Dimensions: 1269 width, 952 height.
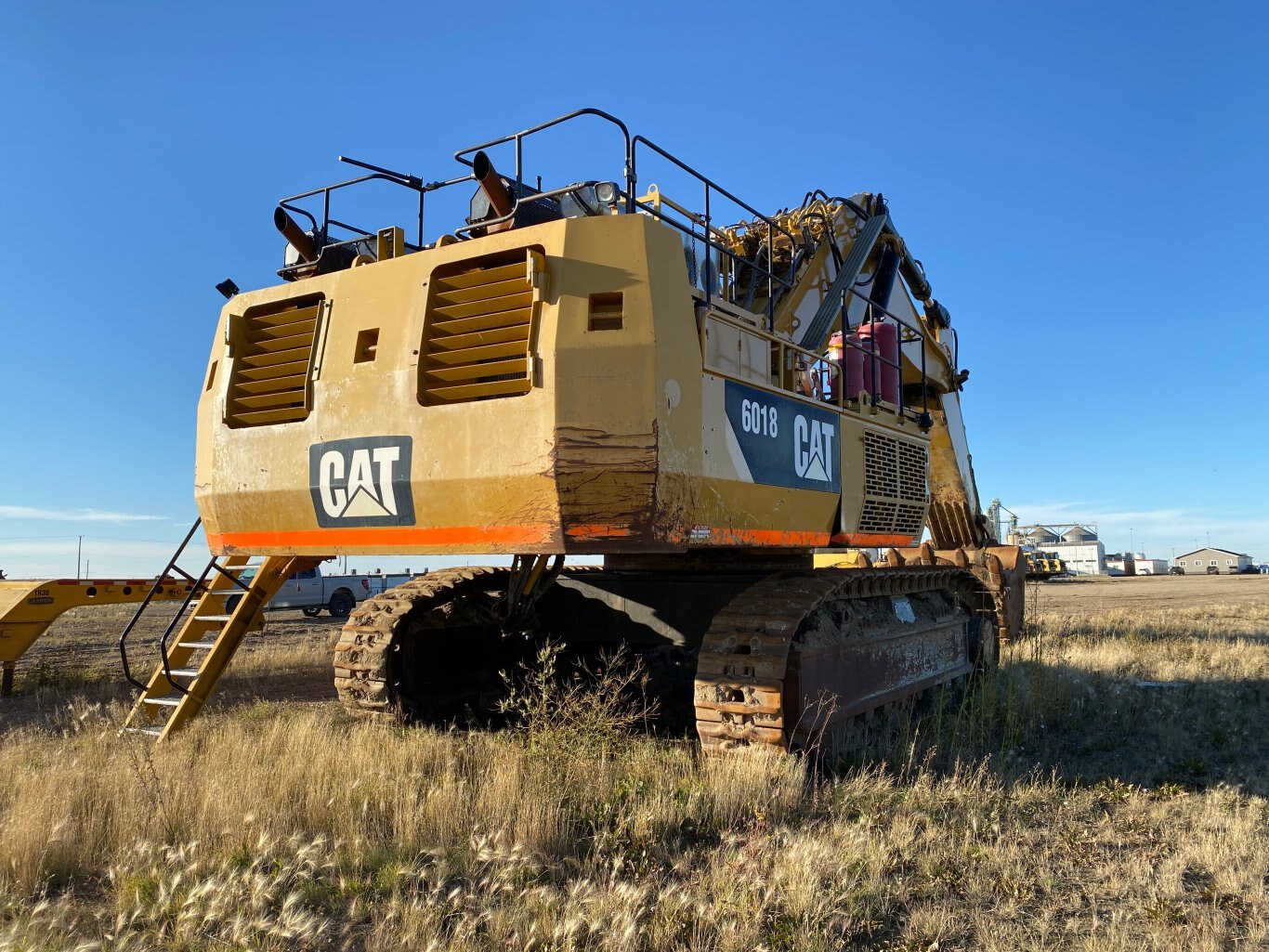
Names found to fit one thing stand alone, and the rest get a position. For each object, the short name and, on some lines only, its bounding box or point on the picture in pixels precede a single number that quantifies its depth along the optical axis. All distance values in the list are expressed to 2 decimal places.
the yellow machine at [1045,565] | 46.53
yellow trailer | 9.89
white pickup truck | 24.89
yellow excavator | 5.07
